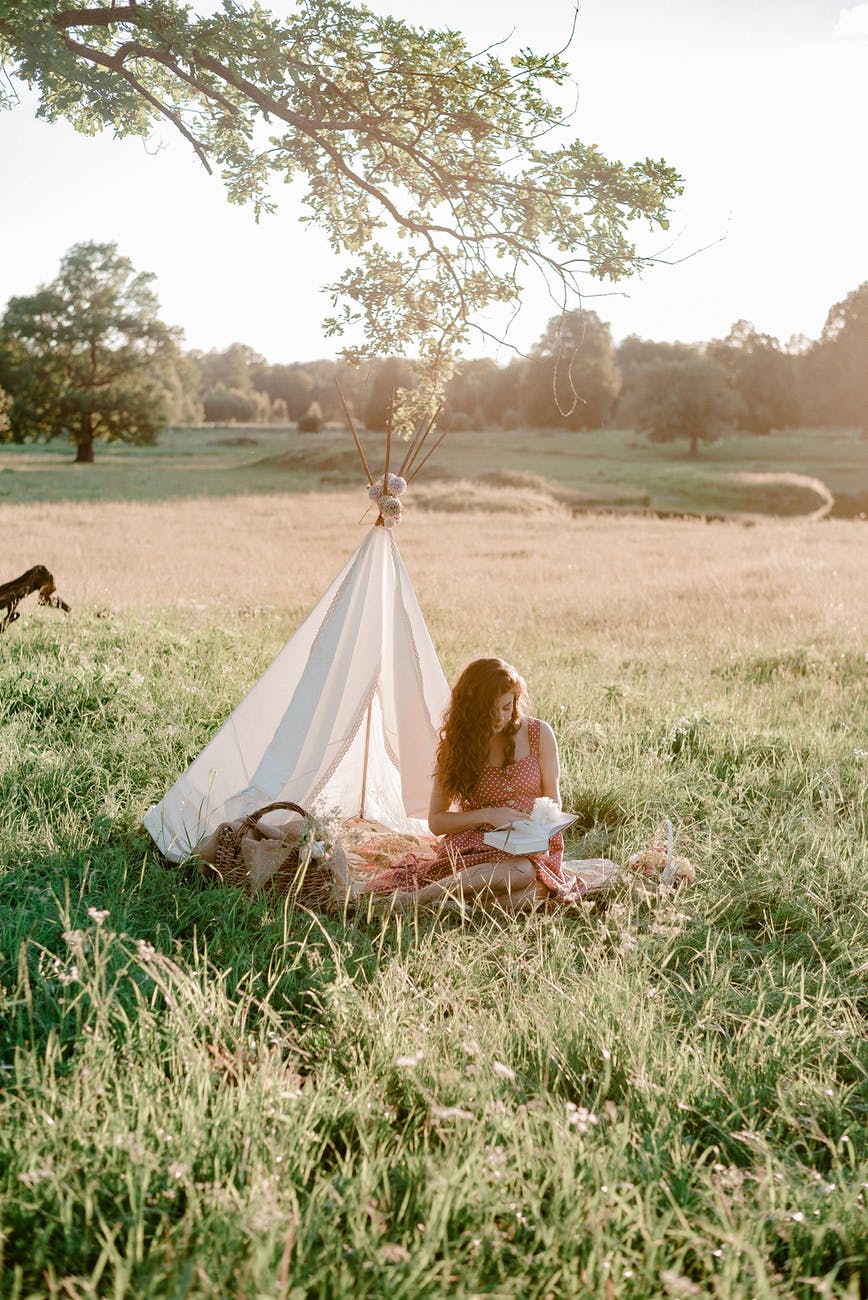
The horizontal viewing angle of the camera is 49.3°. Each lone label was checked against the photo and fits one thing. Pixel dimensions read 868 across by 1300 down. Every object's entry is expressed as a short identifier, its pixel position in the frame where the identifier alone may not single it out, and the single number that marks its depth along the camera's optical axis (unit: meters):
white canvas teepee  5.16
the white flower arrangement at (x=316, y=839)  4.29
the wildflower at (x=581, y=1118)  2.37
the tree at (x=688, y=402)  54.41
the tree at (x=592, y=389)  66.31
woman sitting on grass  4.50
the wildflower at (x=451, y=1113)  2.30
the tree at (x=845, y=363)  59.44
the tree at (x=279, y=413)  95.88
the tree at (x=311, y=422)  69.00
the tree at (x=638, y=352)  84.25
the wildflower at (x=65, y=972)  2.78
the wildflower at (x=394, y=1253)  2.02
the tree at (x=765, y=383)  65.56
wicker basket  4.32
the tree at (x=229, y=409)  88.88
